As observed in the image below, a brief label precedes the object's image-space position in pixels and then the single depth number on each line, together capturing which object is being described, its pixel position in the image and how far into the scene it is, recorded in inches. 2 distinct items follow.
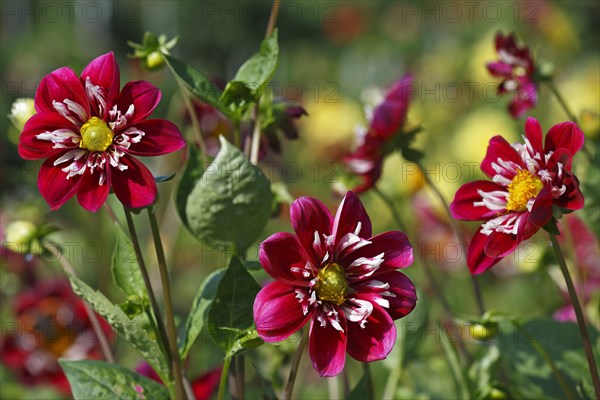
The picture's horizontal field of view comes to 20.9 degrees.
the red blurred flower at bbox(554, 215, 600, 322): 54.5
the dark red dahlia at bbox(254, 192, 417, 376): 34.7
